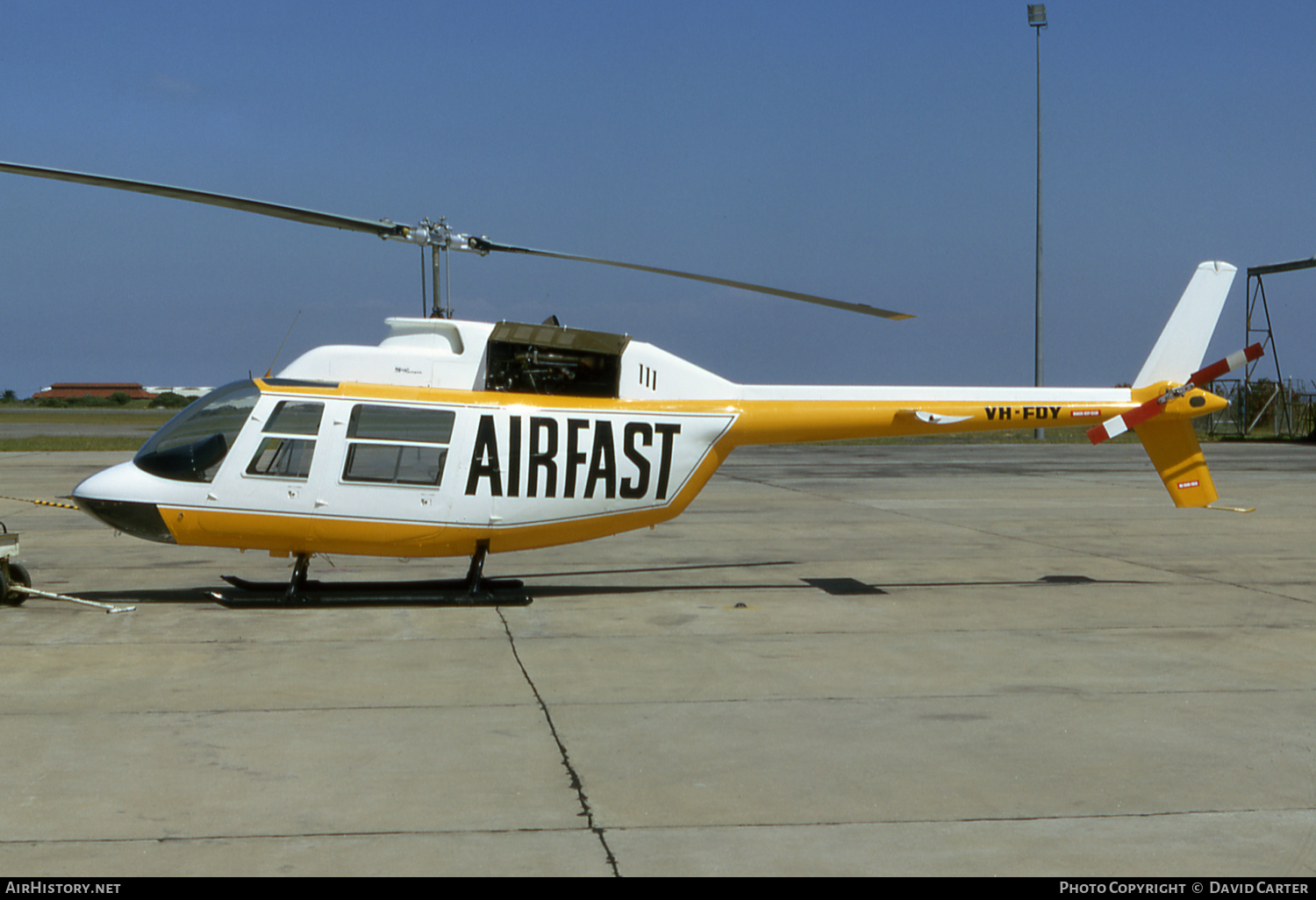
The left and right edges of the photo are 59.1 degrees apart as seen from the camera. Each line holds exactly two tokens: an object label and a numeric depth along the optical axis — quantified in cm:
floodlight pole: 5022
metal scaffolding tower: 4719
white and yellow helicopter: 1059
